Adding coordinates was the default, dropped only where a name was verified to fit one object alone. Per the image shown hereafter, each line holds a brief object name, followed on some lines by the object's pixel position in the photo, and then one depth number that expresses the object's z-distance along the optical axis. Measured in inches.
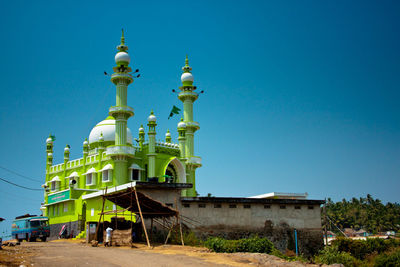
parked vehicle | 1355.8
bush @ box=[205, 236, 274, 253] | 816.9
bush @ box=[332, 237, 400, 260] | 1053.8
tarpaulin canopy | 931.3
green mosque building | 1670.8
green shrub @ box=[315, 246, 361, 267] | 897.7
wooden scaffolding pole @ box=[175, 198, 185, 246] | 965.9
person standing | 928.5
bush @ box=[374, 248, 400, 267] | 906.1
